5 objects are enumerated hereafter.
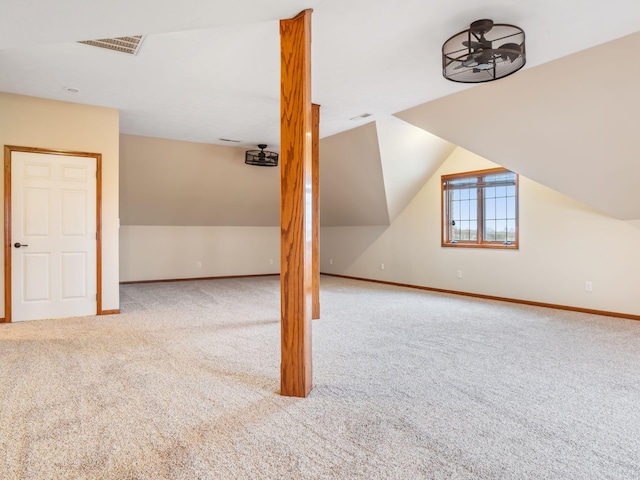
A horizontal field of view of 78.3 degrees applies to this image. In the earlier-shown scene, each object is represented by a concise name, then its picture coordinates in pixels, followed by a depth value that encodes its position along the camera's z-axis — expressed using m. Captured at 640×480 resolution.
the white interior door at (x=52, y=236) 4.68
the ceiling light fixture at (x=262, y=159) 6.86
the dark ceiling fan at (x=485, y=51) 2.84
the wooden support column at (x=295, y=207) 2.57
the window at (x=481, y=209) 6.06
